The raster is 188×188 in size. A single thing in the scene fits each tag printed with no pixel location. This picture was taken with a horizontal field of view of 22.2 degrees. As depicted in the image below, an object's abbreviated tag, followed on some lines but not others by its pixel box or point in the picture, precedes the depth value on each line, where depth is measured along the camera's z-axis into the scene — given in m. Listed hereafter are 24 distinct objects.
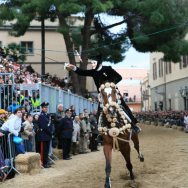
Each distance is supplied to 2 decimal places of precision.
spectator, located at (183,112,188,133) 32.65
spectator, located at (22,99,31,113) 15.68
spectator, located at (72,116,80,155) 18.31
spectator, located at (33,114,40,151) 14.22
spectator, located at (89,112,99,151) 20.62
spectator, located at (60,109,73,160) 16.55
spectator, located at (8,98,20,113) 14.60
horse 9.53
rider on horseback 10.14
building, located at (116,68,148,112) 88.75
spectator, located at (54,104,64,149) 16.89
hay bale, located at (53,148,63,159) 16.51
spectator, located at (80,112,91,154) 19.42
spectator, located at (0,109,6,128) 12.88
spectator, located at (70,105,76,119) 18.98
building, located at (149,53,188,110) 48.50
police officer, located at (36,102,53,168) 14.15
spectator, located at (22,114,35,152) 13.55
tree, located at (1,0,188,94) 30.19
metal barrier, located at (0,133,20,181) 11.99
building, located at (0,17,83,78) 46.22
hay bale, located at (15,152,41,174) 12.30
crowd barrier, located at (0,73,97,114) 15.41
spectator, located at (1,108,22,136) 12.20
